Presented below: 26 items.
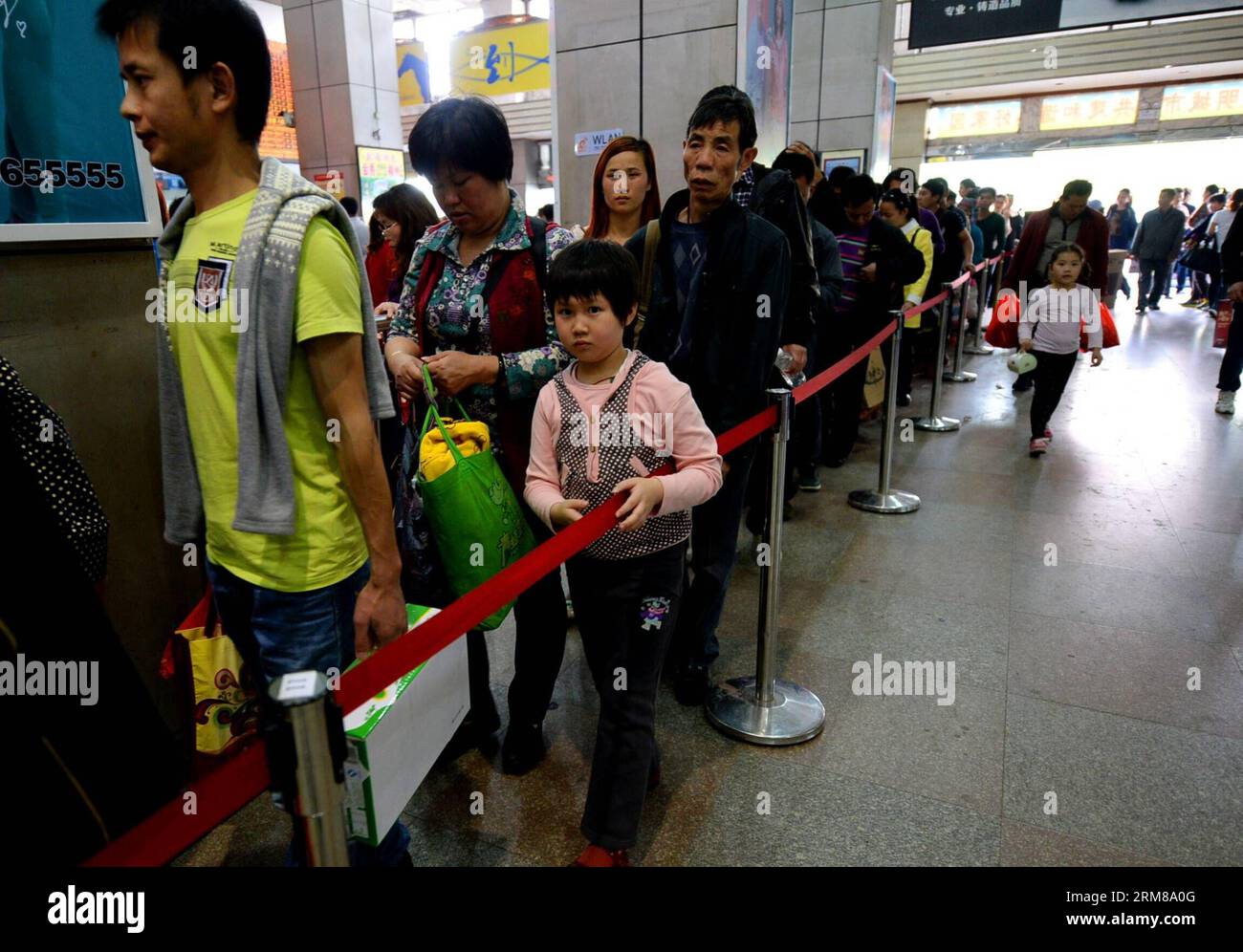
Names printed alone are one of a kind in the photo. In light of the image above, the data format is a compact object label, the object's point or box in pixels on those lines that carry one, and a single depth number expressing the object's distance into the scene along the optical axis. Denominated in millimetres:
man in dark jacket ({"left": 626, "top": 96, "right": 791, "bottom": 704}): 2637
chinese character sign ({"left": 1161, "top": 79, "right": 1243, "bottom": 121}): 16562
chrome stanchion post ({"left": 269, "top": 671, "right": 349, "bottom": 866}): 1013
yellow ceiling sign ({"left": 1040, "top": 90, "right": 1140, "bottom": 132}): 17594
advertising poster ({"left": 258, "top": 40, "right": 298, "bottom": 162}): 13586
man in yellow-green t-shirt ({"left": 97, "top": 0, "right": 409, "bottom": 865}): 1352
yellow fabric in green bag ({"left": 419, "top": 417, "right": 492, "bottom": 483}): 1982
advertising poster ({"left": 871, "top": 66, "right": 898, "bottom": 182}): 9602
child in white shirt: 5660
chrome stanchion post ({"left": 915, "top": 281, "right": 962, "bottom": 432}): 6785
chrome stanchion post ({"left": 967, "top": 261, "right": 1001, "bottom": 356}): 10586
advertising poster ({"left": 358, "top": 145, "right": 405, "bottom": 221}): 11695
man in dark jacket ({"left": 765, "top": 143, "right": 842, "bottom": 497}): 4191
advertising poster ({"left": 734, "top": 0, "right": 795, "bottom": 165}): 4828
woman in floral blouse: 2006
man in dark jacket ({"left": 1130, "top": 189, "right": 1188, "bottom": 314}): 14023
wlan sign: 5230
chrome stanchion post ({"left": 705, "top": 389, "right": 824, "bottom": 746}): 2674
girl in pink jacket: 1958
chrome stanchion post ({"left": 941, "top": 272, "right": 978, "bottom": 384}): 8698
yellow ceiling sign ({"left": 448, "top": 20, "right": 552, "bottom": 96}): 15547
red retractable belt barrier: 966
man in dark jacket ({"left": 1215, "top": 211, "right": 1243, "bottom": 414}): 6328
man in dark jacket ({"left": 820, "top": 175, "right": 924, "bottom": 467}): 5180
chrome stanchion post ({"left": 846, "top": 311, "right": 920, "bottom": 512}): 4906
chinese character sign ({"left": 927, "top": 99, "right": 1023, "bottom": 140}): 18688
